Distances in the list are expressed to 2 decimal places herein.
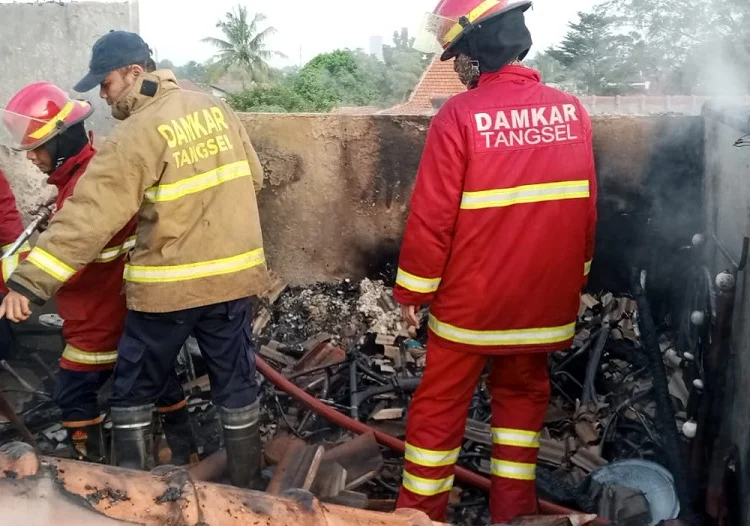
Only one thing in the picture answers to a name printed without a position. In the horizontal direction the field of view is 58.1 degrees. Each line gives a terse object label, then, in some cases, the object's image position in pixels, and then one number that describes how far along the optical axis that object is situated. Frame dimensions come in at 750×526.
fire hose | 3.38
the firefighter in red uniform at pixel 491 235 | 2.66
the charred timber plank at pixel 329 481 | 3.14
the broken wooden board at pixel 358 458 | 3.40
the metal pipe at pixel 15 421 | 3.56
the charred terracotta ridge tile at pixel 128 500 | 1.15
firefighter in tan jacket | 2.82
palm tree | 53.06
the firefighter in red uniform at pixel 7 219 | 4.12
